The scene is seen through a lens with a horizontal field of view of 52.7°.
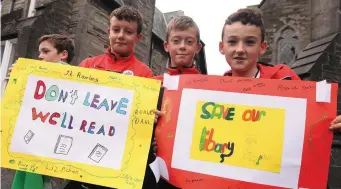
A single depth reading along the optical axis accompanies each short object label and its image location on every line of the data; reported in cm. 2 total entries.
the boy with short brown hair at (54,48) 318
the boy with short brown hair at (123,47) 276
